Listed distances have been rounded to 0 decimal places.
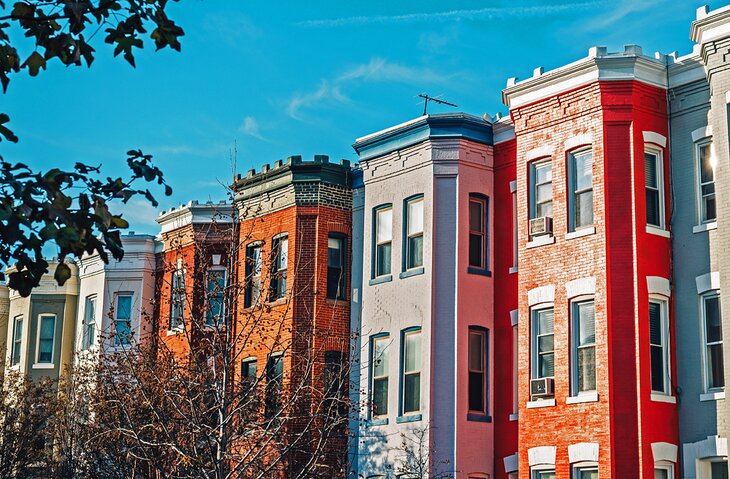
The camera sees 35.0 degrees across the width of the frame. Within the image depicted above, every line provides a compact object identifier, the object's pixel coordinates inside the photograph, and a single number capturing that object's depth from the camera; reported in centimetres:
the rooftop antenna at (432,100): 3034
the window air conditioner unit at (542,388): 2398
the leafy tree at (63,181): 671
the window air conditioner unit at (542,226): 2477
